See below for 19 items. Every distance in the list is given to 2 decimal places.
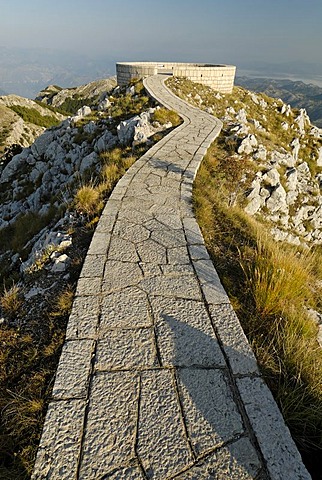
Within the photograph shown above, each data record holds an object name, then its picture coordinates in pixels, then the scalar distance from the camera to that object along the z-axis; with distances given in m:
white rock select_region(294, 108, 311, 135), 21.39
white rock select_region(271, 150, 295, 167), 10.55
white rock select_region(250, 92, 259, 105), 24.17
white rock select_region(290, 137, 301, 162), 15.99
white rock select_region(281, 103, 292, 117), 23.12
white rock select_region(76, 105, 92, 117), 15.02
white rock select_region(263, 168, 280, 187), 8.80
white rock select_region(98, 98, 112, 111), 15.24
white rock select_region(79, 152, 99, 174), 9.20
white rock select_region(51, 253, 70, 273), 3.70
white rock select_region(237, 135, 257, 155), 8.93
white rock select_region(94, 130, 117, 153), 9.83
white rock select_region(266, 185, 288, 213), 8.52
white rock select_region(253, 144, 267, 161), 9.45
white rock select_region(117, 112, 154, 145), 8.74
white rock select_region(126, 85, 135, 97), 16.34
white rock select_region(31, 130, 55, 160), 14.73
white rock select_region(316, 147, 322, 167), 17.06
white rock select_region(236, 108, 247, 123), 15.57
